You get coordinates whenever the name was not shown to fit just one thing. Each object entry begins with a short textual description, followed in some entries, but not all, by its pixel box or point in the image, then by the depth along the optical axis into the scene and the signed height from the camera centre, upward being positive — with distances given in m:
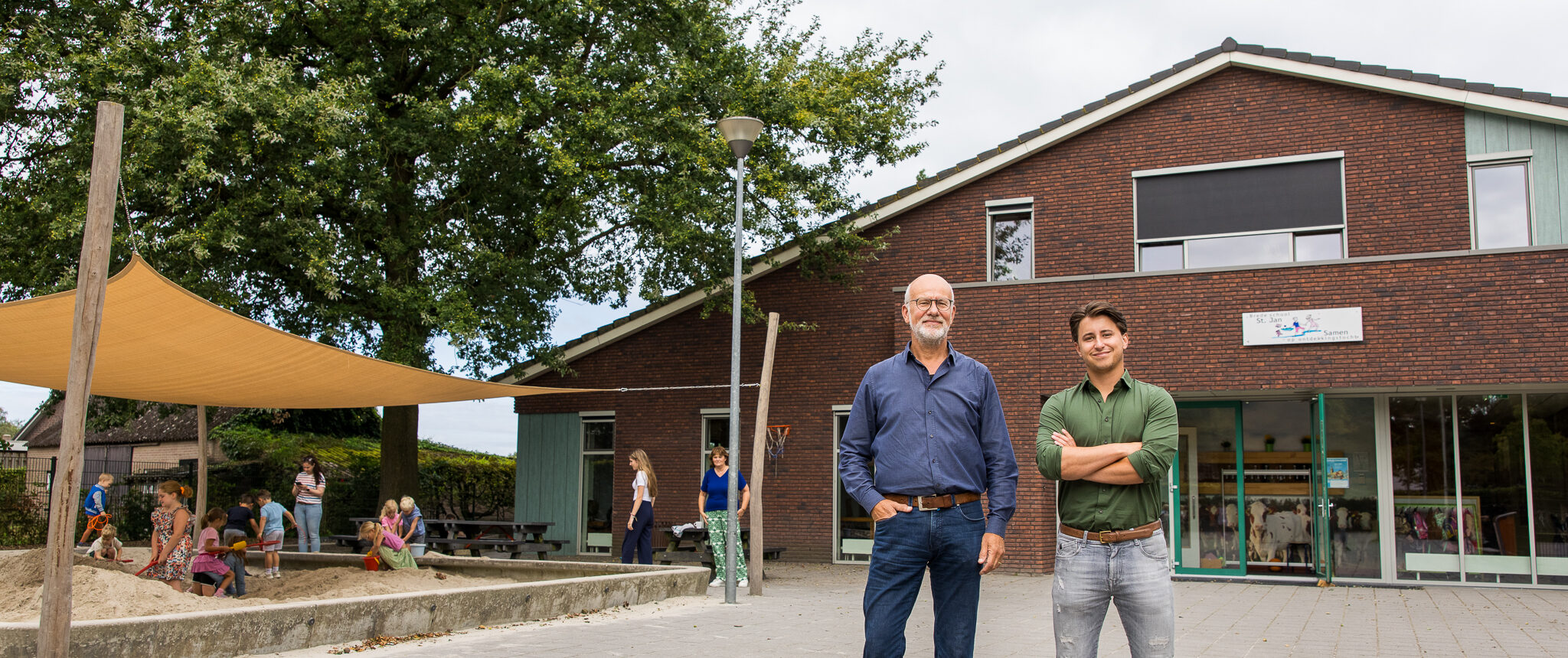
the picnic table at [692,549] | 12.78 -1.13
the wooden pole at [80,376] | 5.19 +0.33
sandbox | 5.66 -0.98
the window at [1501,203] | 12.96 +2.91
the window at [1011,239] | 15.08 +2.87
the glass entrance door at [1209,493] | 13.48 -0.42
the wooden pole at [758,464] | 10.79 -0.09
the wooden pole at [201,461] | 13.25 -0.14
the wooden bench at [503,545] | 13.97 -1.15
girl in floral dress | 8.88 -0.71
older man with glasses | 3.71 -0.06
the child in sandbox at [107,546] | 9.88 -0.86
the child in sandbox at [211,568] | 8.95 -0.92
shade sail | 7.85 +0.72
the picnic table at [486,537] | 14.05 -1.09
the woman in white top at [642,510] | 11.50 -0.56
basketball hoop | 16.08 +0.20
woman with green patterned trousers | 11.02 -0.48
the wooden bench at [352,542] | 13.81 -1.15
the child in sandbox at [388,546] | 9.93 -0.83
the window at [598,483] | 17.50 -0.46
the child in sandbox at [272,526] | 11.16 -0.74
